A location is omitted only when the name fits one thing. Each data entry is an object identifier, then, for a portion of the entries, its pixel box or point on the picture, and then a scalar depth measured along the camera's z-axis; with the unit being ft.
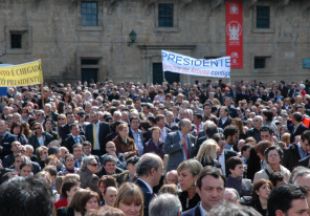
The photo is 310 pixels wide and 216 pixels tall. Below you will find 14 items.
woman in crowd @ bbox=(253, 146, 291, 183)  42.93
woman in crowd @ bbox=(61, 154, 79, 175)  52.41
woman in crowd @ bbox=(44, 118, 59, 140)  68.92
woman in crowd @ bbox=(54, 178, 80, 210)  38.52
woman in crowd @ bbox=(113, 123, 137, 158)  62.12
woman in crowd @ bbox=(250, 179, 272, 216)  36.02
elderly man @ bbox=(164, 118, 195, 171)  59.53
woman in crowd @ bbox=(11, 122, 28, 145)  65.95
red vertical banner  170.84
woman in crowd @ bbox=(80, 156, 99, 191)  45.71
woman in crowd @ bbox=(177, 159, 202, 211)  35.52
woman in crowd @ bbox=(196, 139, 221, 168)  45.12
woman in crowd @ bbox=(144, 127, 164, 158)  62.01
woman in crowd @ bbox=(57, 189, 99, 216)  34.71
